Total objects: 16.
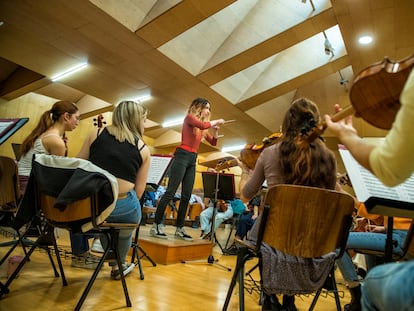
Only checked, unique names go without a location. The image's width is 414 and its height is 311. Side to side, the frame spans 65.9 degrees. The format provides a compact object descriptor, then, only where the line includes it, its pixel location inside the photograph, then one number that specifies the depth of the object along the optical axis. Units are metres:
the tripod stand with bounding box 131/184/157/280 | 2.40
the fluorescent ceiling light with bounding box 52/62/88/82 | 6.30
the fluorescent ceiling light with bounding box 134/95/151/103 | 7.47
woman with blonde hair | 1.91
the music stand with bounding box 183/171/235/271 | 3.86
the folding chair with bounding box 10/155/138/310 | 1.46
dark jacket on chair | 1.45
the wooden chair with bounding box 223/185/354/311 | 1.27
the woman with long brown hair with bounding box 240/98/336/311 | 1.32
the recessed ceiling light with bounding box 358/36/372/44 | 5.38
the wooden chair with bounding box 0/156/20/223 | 1.94
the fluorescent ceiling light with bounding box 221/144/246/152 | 11.13
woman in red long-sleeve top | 3.24
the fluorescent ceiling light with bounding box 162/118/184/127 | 8.89
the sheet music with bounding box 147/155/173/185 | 2.71
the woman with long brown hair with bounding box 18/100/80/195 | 2.36
